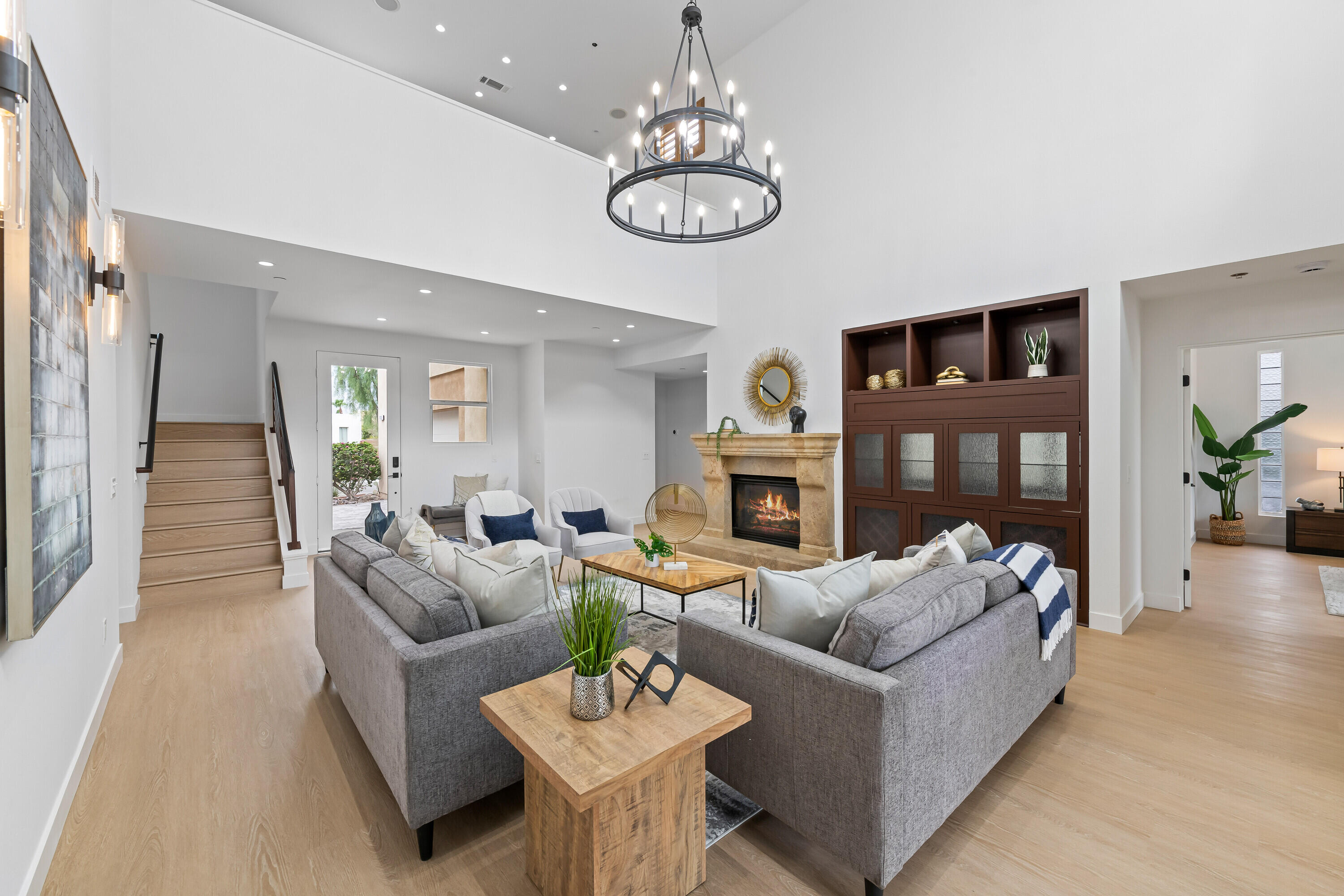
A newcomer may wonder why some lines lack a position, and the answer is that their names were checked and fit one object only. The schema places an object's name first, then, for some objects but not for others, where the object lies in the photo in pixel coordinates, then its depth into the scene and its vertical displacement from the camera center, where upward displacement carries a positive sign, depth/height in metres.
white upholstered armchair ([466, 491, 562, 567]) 5.01 -0.58
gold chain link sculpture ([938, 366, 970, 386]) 4.50 +0.52
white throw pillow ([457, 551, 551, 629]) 2.10 -0.52
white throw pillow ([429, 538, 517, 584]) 2.39 -0.46
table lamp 5.95 -0.19
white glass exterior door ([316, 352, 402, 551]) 6.33 +0.22
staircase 4.50 -0.62
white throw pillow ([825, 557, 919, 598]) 2.21 -0.50
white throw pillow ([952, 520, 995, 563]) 2.64 -0.45
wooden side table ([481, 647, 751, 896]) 1.34 -0.84
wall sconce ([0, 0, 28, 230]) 0.84 +0.49
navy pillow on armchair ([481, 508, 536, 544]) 5.01 -0.70
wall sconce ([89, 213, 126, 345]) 2.25 +0.67
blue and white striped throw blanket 2.32 -0.59
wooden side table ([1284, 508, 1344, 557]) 5.70 -0.91
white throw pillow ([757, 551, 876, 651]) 1.93 -0.53
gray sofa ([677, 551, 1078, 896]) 1.51 -0.82
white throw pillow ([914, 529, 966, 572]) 2.34 -0.45
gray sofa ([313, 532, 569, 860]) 1.73 -0.75
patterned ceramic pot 1.52 -0.66
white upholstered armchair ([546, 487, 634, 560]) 5.22 -0.80
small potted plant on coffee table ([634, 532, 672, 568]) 3.69 -0.66
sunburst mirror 5.65 +0.60
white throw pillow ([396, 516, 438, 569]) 2.70 -0.46
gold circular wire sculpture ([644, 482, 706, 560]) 3.61 -0.42
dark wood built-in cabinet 4.02 +0.07
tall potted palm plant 6.18 -0.36
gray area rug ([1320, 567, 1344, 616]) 4.09 -1.15
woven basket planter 6.37 -0.97
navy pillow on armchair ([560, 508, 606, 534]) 5.53 -0.71
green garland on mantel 6.02 +0.15
